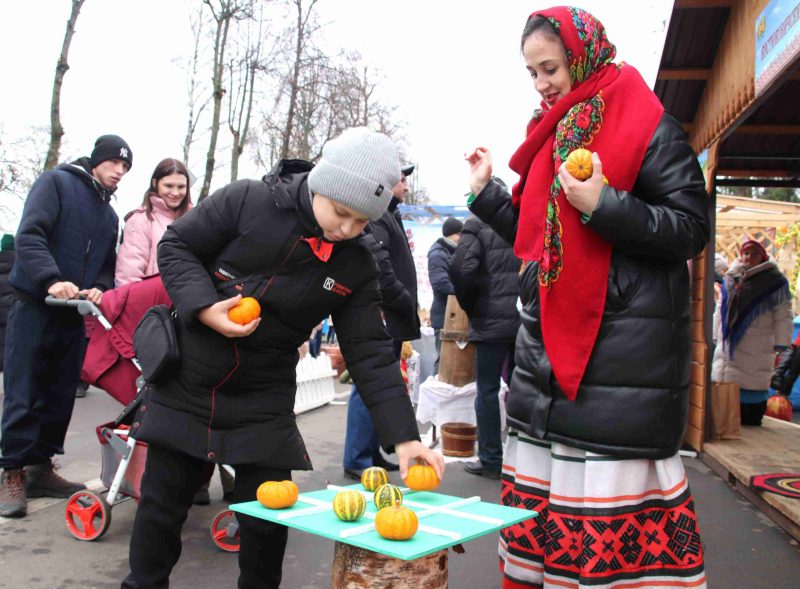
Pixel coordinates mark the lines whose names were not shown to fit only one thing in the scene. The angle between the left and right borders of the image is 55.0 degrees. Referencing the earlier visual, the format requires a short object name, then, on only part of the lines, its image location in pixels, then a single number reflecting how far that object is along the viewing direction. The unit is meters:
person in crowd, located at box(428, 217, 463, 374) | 9.12
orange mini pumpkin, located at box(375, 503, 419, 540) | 1.90
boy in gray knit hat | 2.62
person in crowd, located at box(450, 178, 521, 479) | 5.79
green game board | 1.87
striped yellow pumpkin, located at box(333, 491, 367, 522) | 2.10
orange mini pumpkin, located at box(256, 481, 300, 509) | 2.18
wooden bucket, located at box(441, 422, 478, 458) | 6.65
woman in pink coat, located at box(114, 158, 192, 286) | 4.98
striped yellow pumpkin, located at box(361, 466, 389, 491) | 2.48
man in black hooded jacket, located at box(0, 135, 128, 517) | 4.53
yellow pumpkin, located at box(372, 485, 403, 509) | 2.18
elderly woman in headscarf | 8.26
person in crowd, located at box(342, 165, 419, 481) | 5.12
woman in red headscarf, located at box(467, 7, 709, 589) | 2.26
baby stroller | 4.16
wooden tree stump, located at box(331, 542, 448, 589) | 2.14
